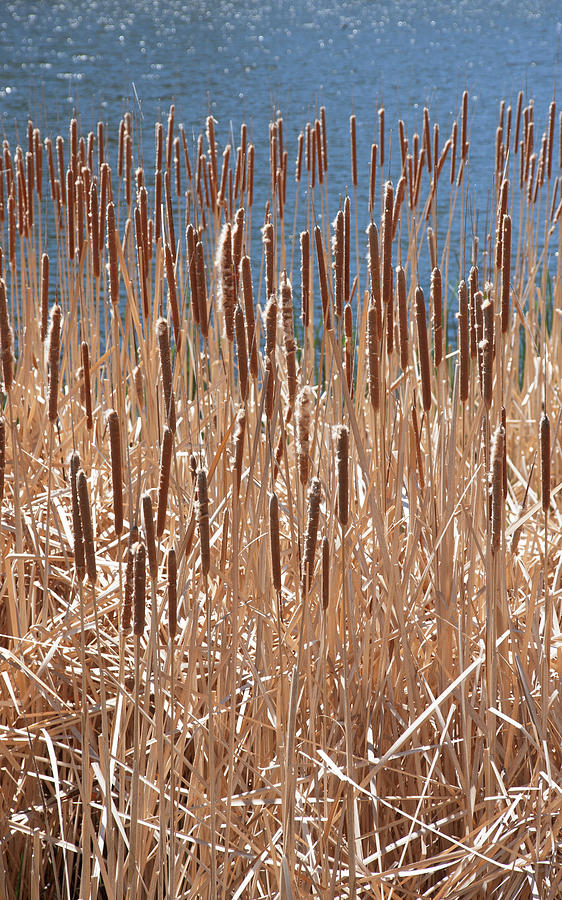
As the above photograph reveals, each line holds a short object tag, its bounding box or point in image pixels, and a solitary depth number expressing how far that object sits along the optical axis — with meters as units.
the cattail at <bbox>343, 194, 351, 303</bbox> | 4.49
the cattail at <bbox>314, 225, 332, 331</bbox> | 4.44
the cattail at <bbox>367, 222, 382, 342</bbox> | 4.39
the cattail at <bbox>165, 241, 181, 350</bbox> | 4.70
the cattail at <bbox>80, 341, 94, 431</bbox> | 4.68
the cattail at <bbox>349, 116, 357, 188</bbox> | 5.36
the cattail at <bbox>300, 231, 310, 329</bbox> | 4.57
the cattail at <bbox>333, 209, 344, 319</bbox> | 4.45
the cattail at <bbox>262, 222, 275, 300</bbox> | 4.61
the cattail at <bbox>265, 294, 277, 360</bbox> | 4.24
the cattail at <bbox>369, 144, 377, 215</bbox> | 4.88
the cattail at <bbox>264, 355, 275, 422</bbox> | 4.34
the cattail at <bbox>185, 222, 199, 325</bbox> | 4.53
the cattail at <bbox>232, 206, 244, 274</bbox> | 4.50
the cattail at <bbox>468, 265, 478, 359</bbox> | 4.53
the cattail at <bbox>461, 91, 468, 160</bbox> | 5.39
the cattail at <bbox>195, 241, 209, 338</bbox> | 4.51
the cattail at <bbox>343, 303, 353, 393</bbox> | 4.54
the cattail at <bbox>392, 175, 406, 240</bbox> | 5.06
